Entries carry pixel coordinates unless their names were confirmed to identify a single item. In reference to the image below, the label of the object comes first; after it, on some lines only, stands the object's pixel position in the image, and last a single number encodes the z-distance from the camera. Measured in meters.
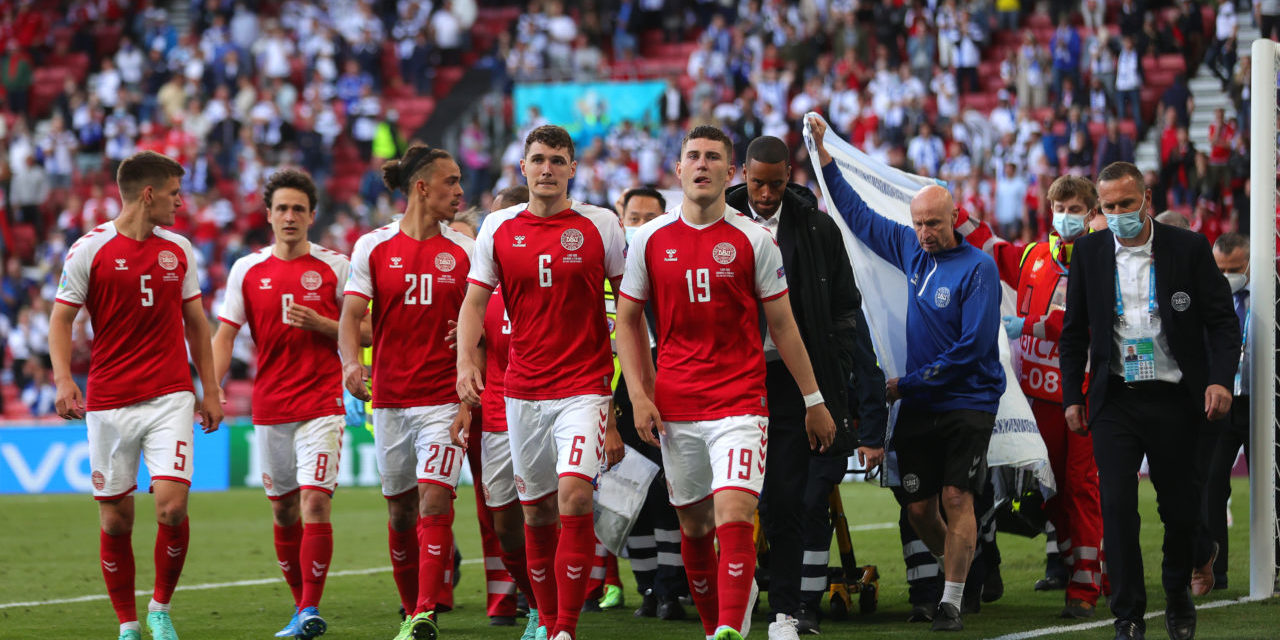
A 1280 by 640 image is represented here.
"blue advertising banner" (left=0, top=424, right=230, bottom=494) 39.69
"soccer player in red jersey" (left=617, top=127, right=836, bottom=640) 13.34
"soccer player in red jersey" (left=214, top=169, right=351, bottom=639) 16.33
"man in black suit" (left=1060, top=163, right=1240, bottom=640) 14.35
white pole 17.37
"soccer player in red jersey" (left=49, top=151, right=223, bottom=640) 15.23
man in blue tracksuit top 15.98
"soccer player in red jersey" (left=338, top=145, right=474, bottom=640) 15.73
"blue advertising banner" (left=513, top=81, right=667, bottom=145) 55.37
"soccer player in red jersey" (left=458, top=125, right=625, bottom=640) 13.87
